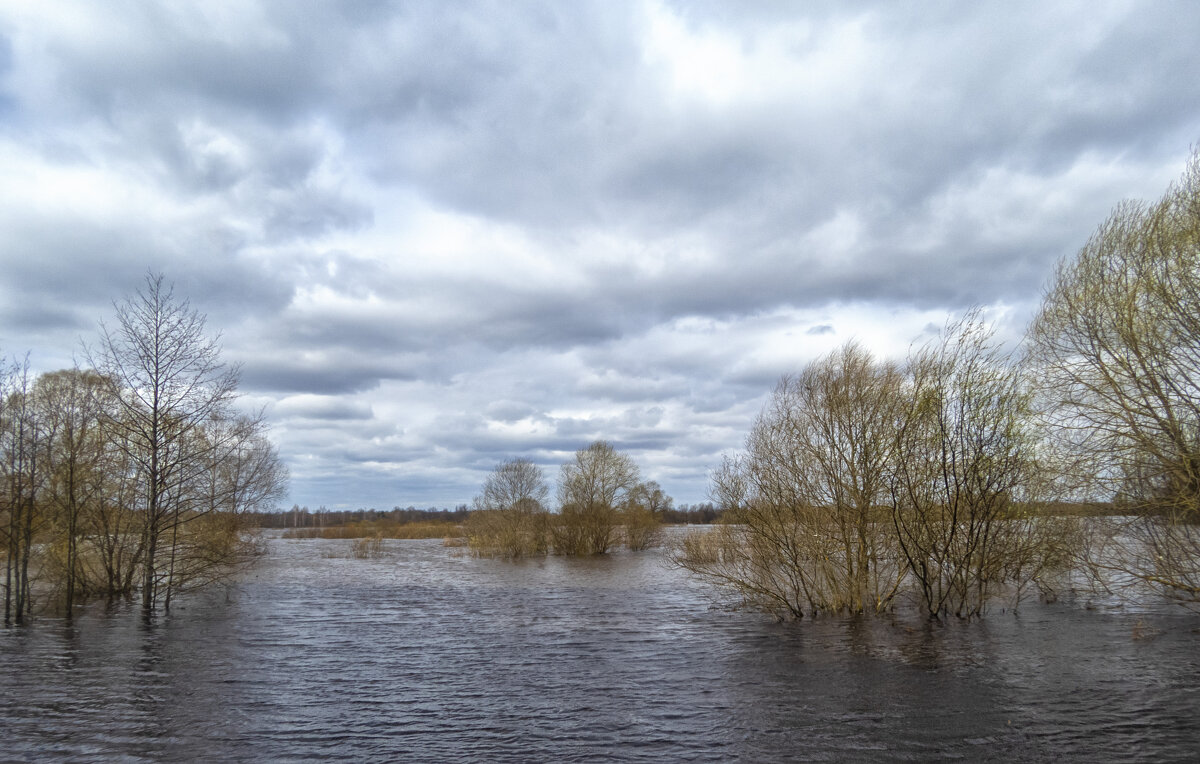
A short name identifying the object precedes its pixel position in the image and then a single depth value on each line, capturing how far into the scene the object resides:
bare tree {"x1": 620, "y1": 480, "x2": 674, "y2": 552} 64.25
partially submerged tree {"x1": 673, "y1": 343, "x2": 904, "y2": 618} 21.28
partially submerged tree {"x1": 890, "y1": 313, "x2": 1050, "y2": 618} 20.03
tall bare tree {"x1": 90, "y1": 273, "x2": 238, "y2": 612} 23.48
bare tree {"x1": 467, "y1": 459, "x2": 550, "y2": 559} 57.00
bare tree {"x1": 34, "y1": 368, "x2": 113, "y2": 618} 22.05
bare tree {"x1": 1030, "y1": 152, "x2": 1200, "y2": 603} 17.41
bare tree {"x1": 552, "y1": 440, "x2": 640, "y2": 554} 58.40
